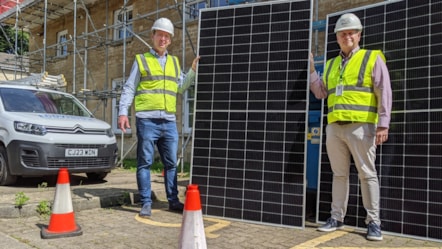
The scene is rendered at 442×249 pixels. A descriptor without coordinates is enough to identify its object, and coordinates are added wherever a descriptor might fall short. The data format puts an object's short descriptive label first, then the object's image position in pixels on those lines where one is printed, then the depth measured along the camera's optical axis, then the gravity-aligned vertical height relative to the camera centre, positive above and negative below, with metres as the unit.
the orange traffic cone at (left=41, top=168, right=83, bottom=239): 3.66 -0.91
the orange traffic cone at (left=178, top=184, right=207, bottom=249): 2.69 -0.68
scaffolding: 11.99 +3.47
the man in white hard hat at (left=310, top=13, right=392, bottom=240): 3.59 +0.21
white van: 5.83 -0.26
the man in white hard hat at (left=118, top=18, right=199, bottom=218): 4.49 +0.25
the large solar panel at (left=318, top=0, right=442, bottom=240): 3.59 +0.11
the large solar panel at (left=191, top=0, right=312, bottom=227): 4.05 +0.19
